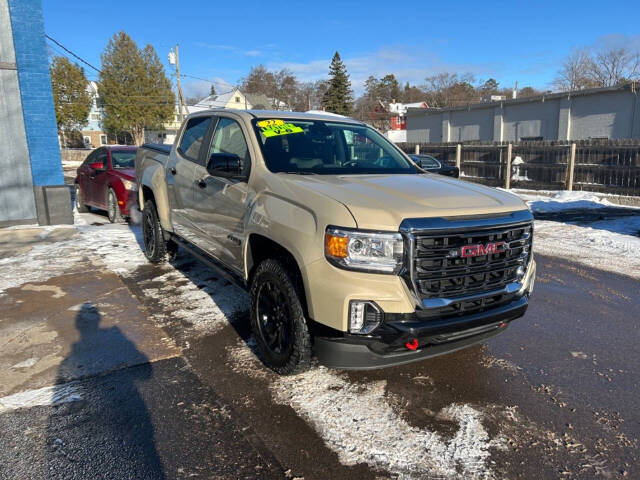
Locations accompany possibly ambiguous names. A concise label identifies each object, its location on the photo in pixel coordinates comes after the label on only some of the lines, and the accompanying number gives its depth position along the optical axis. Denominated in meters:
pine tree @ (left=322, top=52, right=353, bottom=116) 61.03
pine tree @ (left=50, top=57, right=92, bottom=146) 45.22
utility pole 41.84
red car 9.46
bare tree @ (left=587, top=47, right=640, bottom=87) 46.47
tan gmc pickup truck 2.77
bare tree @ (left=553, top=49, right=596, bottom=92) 48.94
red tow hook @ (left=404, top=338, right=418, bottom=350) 2.76
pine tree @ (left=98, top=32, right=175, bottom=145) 51.56
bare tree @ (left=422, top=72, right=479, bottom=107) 73.56
